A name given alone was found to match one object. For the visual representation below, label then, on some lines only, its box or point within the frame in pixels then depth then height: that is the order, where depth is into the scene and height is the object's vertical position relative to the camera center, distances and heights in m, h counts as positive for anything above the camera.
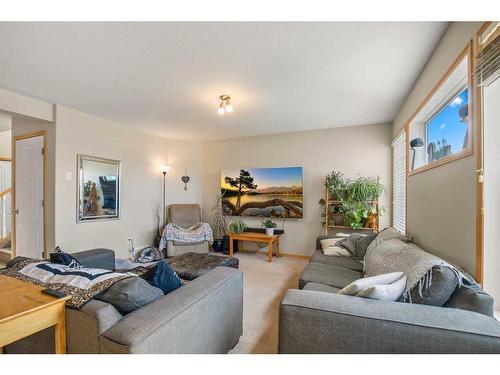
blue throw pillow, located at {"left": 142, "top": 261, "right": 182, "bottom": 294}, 1.38 -0.54
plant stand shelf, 3.90 -0.43
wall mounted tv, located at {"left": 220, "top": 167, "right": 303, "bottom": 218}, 4.47 -0.07
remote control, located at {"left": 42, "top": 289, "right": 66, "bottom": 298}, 1.09 -0.49
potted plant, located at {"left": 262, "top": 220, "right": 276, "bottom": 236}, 4.33 -0.71
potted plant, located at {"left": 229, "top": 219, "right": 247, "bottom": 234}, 4.47 -0.74
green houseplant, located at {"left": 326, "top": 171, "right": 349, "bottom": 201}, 4.04 +0.05
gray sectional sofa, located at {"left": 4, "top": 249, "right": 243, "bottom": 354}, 0.95 -0.62
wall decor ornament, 5.14 +0.21
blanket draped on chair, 4.18 -0.83
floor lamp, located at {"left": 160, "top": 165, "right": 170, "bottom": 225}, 4.87 -0.28
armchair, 4.15 -0.64
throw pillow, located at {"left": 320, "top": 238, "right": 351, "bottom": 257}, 2.92 -0.78
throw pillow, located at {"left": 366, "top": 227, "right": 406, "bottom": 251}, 2.46 -0.53
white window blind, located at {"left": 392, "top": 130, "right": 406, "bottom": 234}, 3.15 +0.08
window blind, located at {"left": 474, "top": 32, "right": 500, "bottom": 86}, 1.13 +0.63
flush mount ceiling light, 2.85 +1.09
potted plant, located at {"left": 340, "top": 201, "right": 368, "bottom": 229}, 3.78 -0.40
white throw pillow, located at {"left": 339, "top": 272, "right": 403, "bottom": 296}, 1.29 -0.55
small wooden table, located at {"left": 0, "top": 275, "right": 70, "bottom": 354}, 0.93 -0.52
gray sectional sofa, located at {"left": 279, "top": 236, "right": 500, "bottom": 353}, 0.92 -0.58
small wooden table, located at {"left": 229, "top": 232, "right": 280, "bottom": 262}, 4.11 -0.90
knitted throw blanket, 1.29 -0.52
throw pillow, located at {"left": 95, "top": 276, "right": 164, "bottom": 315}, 1.08 -0.50
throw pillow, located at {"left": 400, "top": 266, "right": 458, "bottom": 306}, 1.22 -0.53
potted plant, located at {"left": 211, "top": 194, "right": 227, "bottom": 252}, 5.10 -0.71
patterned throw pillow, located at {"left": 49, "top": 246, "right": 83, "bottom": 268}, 1.63 -0.50
